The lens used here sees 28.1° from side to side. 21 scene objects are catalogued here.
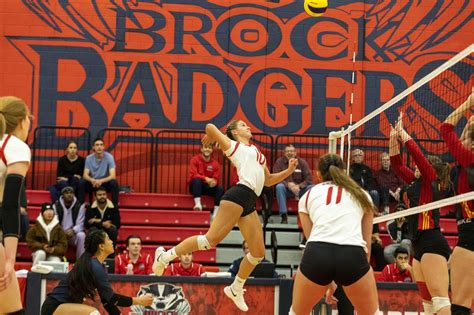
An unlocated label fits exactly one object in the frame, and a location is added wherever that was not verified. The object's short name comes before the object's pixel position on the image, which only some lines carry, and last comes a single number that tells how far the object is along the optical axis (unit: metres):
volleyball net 15.62
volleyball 17.55
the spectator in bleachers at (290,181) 16.84
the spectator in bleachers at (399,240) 13.21
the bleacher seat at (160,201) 17.27
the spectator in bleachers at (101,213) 15.73
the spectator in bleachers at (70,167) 16.81
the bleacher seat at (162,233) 16.50
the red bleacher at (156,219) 16.36
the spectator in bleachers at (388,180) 16.00
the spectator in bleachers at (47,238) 15.05
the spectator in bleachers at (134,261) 13.59
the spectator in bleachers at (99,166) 16.80
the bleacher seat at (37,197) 17.02
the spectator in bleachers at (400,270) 13.53
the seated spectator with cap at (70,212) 15.75
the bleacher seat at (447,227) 16.83
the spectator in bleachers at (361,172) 15.00
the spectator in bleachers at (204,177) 16.91
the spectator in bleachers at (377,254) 15.36
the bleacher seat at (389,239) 16.53
